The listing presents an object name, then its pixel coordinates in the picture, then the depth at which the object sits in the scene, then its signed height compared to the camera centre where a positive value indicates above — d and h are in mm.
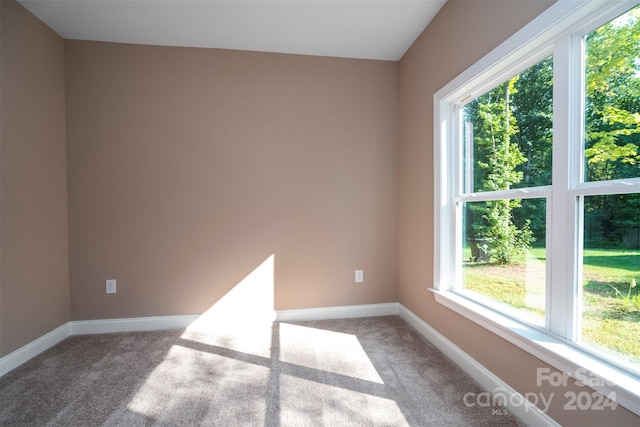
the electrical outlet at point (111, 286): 2736 -685
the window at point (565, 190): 1224 +76
